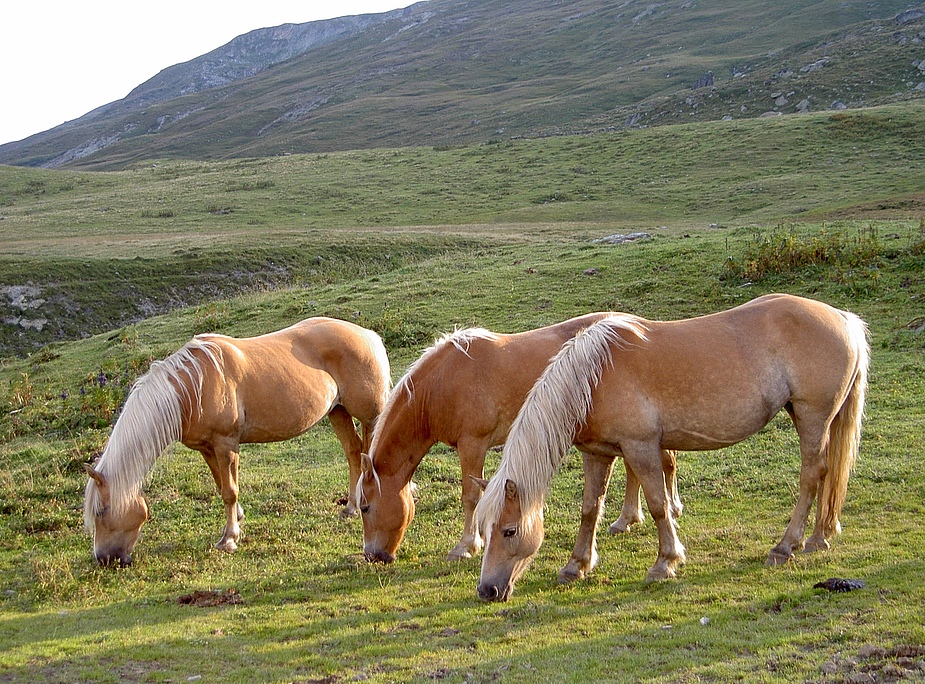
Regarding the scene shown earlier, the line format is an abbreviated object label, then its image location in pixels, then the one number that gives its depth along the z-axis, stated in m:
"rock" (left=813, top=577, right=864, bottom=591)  5.98
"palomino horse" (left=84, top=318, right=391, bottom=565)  7.75
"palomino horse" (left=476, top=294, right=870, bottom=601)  6.41
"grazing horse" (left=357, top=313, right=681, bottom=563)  7.34
